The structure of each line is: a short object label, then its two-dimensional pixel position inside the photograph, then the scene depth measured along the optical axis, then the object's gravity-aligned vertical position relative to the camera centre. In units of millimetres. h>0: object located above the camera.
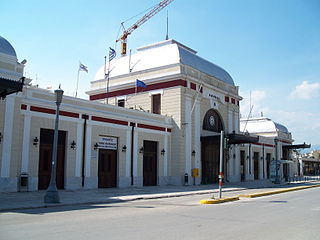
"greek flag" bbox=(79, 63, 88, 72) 31922 +8738
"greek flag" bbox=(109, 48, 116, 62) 35244 +11003
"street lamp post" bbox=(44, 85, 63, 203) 15195 -1098
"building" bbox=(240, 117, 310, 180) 42156 +2334
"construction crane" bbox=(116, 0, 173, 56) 60375 +23253
